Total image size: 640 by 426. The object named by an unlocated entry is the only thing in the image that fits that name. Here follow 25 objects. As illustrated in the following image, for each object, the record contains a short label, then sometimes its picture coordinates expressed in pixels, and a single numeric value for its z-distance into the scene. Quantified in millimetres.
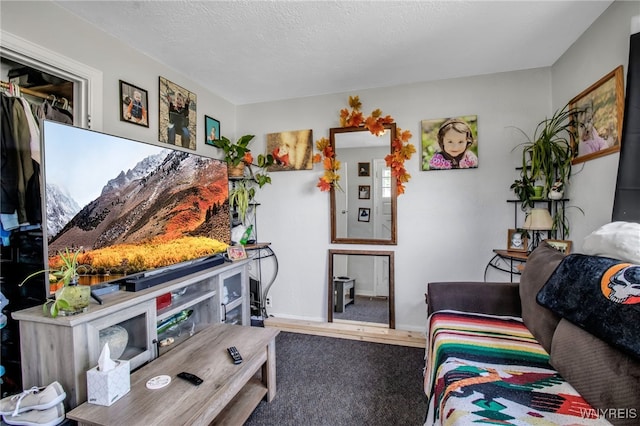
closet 1292
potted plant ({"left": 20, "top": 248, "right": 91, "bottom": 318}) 1154
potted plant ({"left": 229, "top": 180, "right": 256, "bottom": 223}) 2750
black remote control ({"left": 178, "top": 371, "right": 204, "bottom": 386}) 1233
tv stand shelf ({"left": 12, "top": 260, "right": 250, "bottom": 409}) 1159
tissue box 1088
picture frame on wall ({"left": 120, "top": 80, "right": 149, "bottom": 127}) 1905
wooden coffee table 1046
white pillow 1084
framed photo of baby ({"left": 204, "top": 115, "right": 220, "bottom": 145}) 2709
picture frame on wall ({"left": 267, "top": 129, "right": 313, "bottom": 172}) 2846
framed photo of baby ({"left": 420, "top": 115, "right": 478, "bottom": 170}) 2438
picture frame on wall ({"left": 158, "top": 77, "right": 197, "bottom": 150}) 2209
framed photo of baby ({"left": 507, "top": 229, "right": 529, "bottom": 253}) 2268
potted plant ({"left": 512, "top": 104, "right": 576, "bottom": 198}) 2006
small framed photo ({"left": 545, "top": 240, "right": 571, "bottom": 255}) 1973
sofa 877
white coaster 1213
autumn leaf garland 2555
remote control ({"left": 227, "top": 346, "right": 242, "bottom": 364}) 1402
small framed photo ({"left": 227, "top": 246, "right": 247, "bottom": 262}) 2340
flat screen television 1254
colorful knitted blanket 899
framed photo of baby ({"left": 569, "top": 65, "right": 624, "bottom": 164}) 1520
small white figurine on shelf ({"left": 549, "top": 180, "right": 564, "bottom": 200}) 2012
